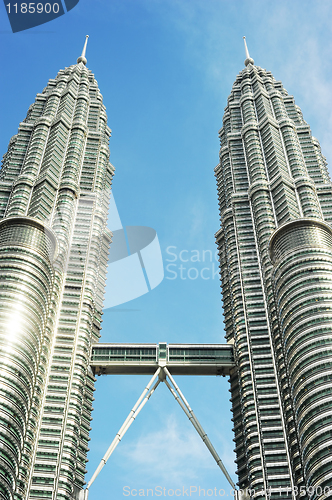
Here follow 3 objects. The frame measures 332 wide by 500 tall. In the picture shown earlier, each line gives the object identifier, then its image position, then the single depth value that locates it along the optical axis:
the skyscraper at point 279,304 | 114.81
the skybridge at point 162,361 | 146.50
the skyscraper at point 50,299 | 115.25
